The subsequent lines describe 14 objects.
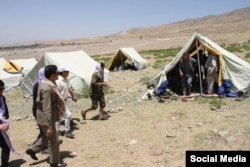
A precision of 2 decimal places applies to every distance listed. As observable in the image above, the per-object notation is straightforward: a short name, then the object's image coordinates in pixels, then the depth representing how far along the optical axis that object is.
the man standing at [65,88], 4.84
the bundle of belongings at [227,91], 7.12
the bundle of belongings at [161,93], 7.55
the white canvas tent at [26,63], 12.09
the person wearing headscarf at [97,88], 5.85
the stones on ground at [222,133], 4.73
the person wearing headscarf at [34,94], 4.22
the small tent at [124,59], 14.95
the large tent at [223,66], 7.28
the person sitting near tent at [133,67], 14.80
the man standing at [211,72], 7.39
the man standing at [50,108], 3.59
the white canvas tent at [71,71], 9.33
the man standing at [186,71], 7.45
